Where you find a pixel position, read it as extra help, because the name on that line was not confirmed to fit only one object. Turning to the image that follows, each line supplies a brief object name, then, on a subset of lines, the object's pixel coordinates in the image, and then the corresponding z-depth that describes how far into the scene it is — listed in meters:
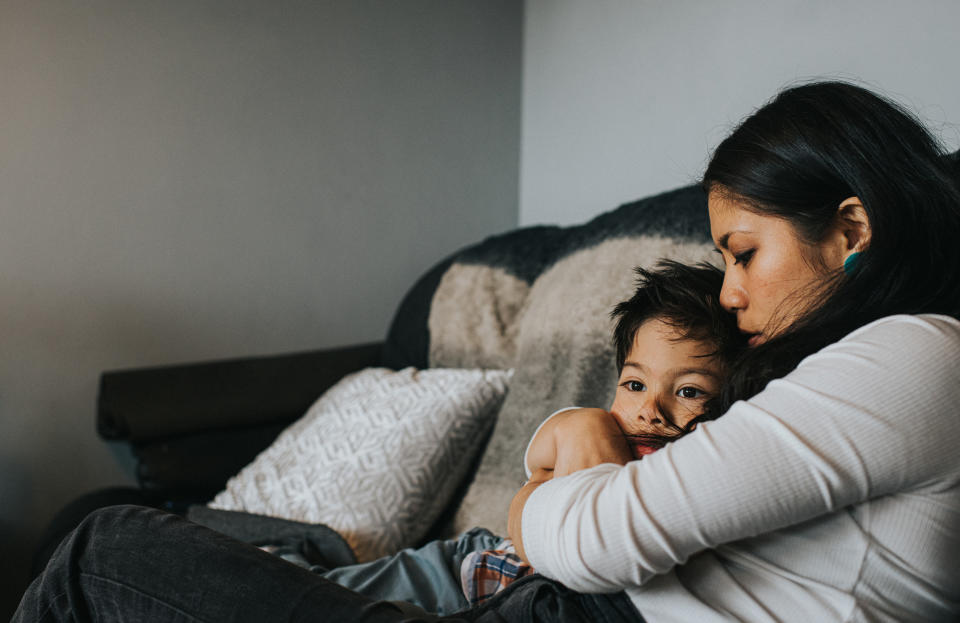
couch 1.34
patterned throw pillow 1.41
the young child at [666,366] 0.88
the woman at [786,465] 0.59
